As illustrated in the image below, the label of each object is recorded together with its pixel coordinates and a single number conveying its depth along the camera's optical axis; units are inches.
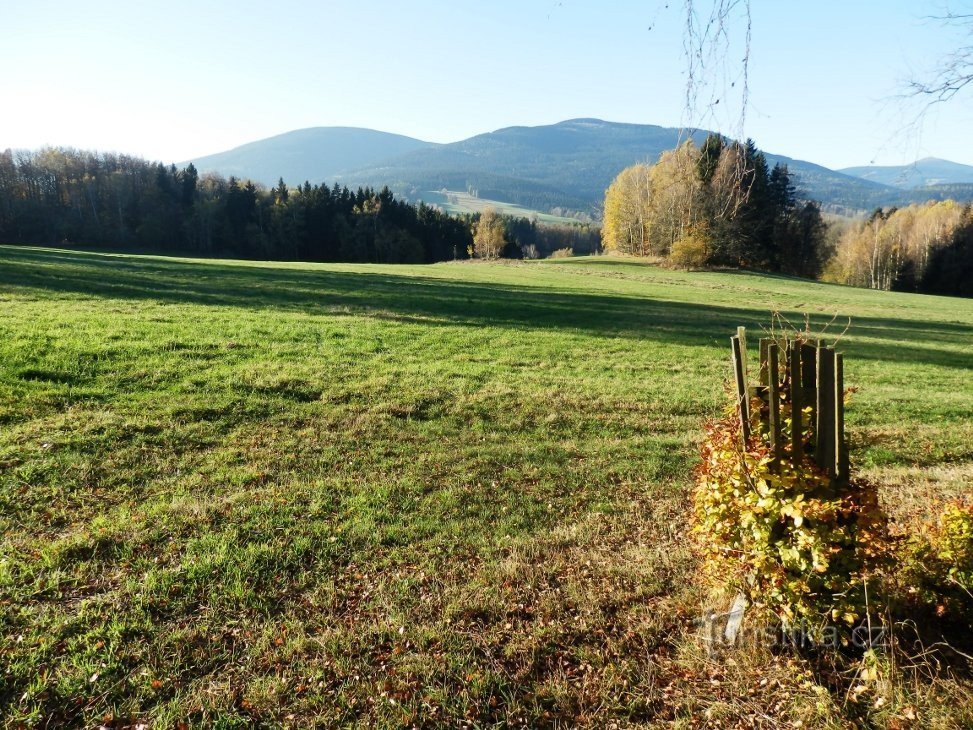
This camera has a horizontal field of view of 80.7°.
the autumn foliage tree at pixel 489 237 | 4050.2
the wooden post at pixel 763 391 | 183.5
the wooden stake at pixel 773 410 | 170.2
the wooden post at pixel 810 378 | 171.8
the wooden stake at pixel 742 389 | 172.1
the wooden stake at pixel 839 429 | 162.1
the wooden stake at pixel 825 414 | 163.3
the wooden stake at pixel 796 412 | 168.4
